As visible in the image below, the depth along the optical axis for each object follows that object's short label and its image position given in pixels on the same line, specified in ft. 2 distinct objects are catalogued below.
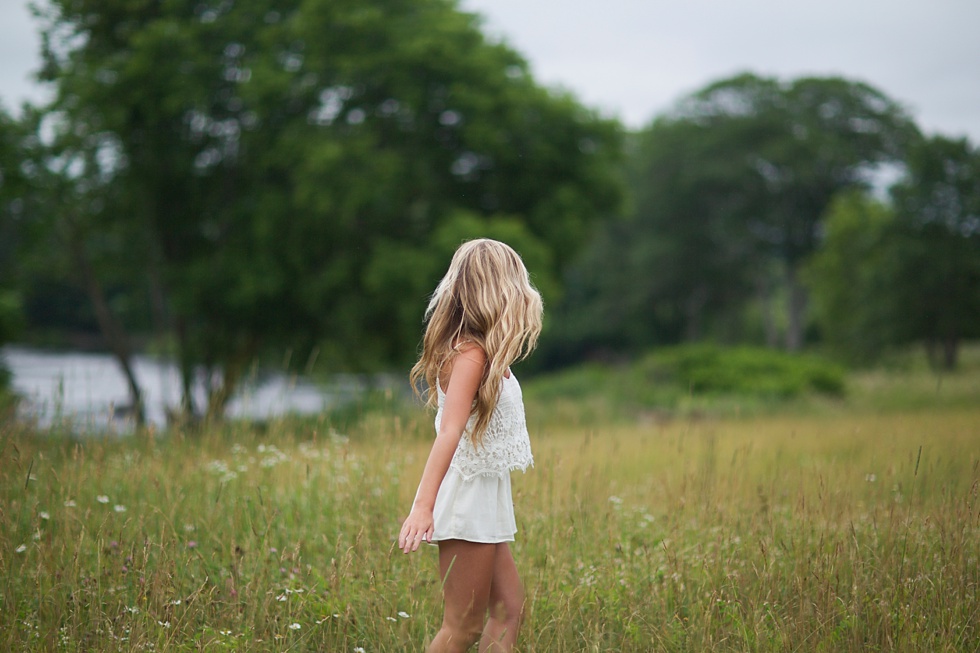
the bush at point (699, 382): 61.00
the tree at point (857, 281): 77.77
